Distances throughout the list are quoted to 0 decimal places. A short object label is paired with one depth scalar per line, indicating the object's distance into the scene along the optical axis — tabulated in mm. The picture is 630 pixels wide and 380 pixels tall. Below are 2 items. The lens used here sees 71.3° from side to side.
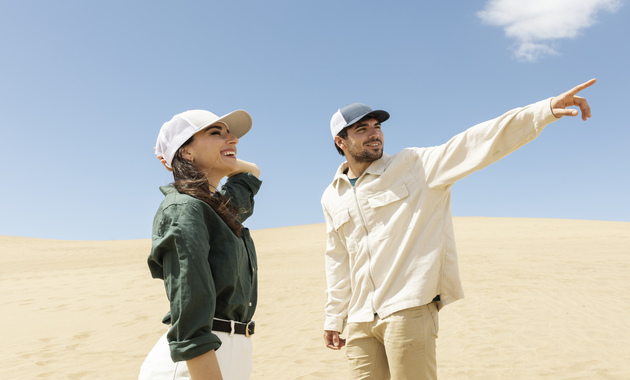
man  2740
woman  1460
